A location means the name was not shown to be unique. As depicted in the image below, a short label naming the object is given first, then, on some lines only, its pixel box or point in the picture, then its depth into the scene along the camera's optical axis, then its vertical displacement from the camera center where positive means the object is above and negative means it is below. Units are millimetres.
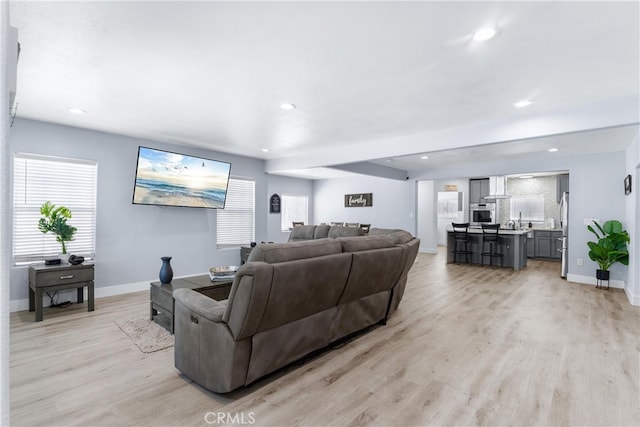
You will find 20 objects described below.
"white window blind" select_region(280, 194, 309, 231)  9461 +62
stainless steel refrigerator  6230 -394
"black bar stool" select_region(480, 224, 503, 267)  7598 -657
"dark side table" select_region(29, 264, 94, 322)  3674 -824
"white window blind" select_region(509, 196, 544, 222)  9289 +165
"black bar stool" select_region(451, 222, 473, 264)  8062 -735
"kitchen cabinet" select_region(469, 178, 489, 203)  10023 +760
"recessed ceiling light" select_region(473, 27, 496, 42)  2064 +1179
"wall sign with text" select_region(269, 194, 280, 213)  8633 +221
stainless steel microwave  9345 +8
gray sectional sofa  2113 -735
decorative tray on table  3841 -756
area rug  3018 -1257
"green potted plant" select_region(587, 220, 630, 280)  5172 -549
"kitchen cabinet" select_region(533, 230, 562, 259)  8702 -823
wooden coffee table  3359 -887
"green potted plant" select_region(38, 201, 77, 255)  3951 -153
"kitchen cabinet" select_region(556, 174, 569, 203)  8789 +802
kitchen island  7328 -819
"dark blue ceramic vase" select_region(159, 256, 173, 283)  3672 -704
